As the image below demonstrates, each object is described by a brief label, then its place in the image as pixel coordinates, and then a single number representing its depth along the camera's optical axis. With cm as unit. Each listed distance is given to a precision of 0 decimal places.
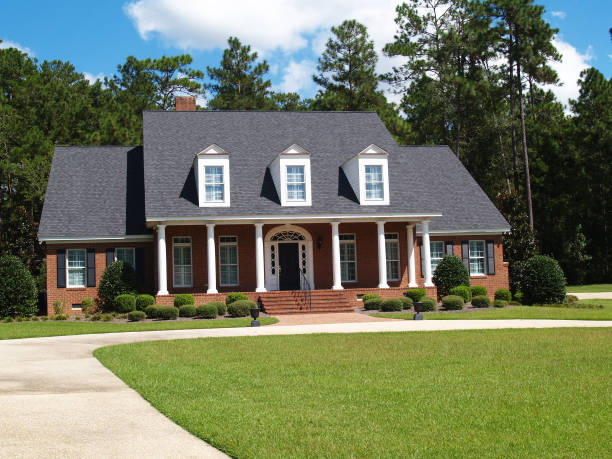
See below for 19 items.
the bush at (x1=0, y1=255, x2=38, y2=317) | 2717
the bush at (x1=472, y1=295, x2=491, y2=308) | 2780
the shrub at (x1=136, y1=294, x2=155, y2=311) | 2697
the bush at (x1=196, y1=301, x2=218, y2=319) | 2506
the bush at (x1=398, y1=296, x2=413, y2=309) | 2675
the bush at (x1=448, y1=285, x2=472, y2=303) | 2912
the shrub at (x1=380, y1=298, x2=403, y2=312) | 2628
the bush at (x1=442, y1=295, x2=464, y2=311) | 2659
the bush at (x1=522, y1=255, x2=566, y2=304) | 2947
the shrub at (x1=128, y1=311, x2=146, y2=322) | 2489
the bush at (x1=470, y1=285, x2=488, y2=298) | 3059
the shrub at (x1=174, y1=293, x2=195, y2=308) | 2677
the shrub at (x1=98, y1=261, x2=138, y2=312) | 2853
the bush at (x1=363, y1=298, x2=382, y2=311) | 2689
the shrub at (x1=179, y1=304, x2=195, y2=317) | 2514
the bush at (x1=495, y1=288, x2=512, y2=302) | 3083
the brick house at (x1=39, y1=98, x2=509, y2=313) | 2886
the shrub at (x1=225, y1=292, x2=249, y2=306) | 2706
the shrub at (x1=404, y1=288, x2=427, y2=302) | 2813
